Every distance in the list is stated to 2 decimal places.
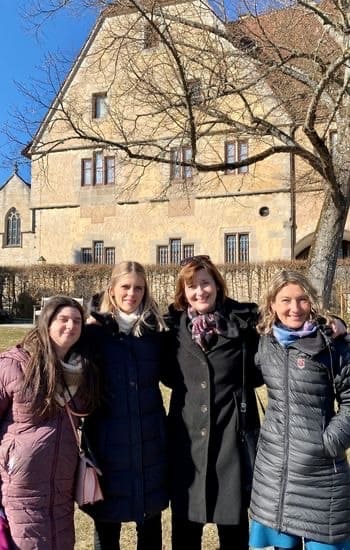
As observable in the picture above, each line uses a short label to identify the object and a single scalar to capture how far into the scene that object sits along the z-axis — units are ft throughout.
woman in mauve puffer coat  9.54
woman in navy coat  10.21
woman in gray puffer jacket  9.50
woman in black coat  10.42
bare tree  27.73
